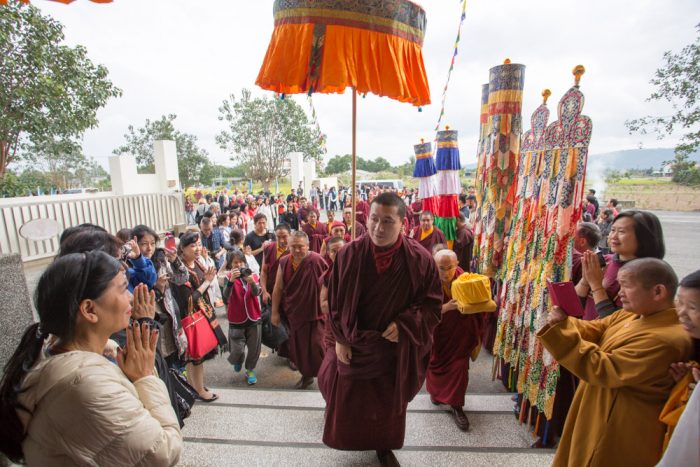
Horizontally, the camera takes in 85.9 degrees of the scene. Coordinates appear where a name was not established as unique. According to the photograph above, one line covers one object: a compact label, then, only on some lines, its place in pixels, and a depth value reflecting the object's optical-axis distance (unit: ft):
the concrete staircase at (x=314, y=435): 8.75
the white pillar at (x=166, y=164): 48.62
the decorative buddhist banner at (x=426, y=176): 24.45
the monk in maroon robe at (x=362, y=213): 31.22
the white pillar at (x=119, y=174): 43.57
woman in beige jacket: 3.84
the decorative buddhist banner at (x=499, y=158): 16.37
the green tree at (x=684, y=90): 20.54
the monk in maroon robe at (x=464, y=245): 22.47
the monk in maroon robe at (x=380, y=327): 8.52
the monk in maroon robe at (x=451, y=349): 10.99
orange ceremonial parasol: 7.98
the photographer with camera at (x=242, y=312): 13.52
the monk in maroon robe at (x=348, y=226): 20.04
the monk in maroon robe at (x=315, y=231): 24.35
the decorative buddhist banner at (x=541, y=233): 9.52
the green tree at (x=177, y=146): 83.61
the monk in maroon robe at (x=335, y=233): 16.98
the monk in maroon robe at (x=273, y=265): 15.25
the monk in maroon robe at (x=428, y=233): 20.21
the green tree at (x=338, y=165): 174.09
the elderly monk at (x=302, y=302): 13.74
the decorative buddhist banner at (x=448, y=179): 23.29
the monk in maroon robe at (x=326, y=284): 9.32
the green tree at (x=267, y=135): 87.10
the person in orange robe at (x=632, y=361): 5.77
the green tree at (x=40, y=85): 24.82
